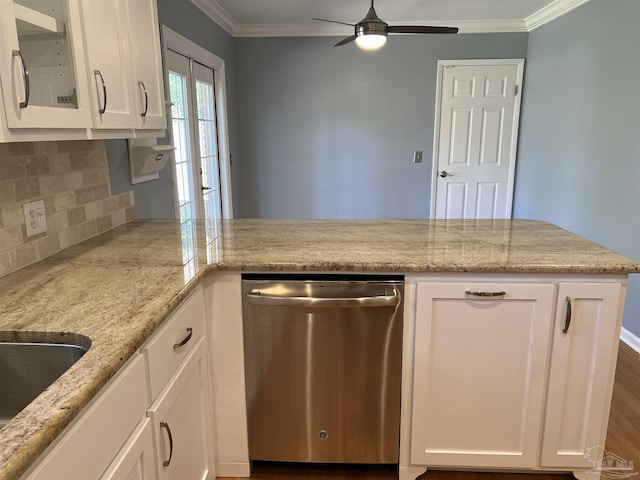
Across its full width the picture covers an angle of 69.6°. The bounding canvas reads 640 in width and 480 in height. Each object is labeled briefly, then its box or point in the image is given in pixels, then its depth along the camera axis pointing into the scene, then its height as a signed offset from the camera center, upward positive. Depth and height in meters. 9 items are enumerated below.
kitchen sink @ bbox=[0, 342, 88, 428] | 1.07 -0.52
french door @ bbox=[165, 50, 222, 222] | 3.17 +0.08
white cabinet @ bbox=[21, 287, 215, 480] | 0.84 -0.62
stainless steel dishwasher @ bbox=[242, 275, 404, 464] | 1.61 -0.80
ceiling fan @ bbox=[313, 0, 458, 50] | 2.71 +0.68
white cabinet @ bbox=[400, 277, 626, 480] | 1.59 -0.81
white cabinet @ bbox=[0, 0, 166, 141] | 1.08 +0.23
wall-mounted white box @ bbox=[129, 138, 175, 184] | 2.37 -0.05
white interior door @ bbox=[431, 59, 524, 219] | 4.70 +0.08
